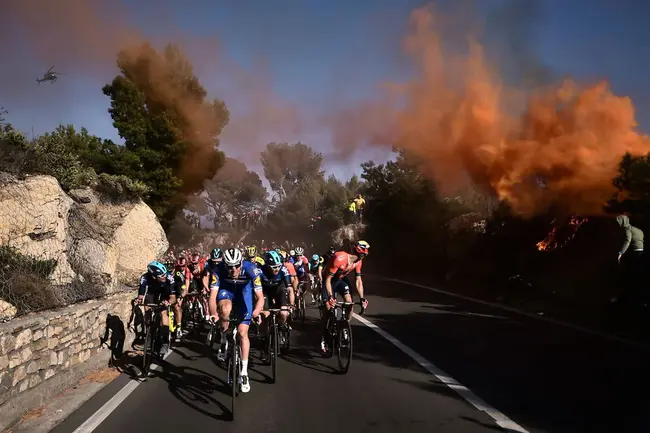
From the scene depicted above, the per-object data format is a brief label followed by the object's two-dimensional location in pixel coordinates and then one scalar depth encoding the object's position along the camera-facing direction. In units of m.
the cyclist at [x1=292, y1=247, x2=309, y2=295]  13.53
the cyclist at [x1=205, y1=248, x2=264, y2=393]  6.64
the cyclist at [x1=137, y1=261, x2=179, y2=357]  8.63
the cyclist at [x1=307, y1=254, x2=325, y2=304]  14.39
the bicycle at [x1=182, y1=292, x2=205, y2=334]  12.67
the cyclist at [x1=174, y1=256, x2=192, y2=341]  11.09
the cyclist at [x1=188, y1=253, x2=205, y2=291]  13.07
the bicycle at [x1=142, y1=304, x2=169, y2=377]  7.81
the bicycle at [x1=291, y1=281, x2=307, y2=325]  13.32
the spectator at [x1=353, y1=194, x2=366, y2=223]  41.81
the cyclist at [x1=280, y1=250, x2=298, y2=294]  11.25
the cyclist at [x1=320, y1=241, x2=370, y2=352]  8.16
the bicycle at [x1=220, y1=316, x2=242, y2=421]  6.01
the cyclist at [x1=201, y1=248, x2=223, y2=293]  9.33
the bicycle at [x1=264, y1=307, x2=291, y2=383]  7.14
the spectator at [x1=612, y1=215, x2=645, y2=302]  10.06
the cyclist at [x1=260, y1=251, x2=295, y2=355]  8.91
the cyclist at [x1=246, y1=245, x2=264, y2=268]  11.64
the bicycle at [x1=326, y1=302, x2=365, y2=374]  7.61
